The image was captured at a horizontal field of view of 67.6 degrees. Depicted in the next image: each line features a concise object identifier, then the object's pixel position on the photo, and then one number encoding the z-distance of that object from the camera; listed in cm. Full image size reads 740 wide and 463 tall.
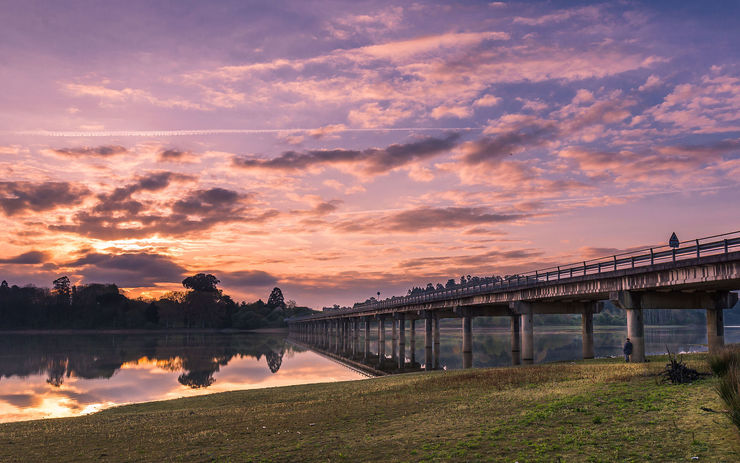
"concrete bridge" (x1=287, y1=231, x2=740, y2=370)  3759
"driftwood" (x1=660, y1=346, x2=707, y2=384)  2259
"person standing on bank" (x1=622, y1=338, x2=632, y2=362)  3884
